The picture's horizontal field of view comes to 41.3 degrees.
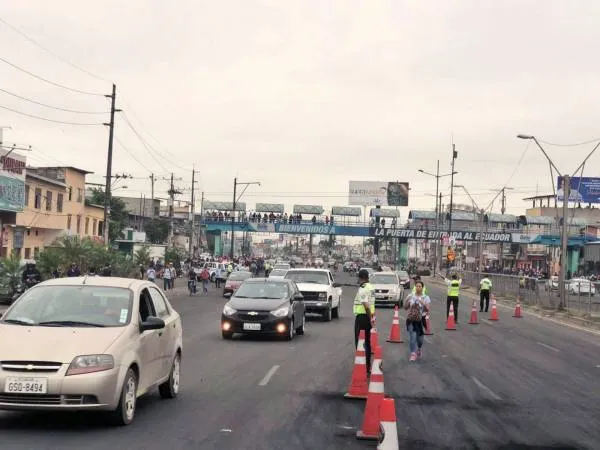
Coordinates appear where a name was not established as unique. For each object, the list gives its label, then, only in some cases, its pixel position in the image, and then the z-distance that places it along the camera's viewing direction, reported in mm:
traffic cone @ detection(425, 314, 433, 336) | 22484
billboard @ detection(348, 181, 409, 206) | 111500
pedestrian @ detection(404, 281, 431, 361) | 15344
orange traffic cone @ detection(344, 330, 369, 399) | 10719
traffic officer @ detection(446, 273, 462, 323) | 26203
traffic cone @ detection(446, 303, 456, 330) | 24270
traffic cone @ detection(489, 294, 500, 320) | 29672
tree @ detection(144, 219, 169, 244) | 107062
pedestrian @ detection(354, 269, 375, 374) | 13383
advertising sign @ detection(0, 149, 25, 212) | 41000
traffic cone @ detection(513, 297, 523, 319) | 32312
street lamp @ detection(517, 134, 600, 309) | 32938
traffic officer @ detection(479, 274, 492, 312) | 32500
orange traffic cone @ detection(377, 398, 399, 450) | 6086
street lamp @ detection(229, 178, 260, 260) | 80062
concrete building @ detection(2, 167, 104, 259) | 49438
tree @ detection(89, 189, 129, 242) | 78750
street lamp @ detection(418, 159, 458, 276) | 70250
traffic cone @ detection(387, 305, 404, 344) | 19781
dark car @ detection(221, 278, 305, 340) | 18609
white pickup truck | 25984
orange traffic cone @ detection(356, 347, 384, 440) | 8109
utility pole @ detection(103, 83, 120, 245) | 38444
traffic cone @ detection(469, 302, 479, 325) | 27172
